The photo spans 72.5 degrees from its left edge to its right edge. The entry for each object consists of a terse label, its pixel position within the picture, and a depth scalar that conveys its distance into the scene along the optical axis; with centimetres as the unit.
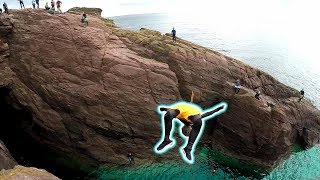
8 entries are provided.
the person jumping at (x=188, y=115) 531
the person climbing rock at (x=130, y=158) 2537
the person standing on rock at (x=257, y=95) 2682
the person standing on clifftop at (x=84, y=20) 2641
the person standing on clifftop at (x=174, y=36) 2870
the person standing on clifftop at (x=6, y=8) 2590
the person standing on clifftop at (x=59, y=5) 2706
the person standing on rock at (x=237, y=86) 2701
